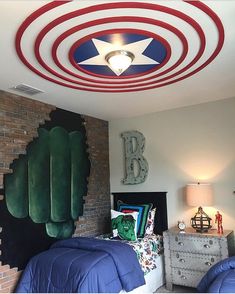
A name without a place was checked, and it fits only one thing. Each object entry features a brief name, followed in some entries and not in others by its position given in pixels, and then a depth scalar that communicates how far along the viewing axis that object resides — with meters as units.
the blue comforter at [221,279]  1.98
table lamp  3.53
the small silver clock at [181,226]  3.70
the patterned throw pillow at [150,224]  3.96
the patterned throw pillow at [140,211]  3.87
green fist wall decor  3.27
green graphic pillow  3.65
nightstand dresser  3.29
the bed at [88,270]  2.55
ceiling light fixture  2.31
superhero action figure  3.50
